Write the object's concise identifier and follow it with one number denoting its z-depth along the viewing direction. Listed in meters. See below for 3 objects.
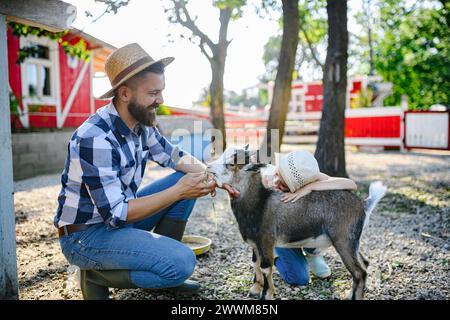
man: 2.79
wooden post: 2.92
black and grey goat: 3.05
